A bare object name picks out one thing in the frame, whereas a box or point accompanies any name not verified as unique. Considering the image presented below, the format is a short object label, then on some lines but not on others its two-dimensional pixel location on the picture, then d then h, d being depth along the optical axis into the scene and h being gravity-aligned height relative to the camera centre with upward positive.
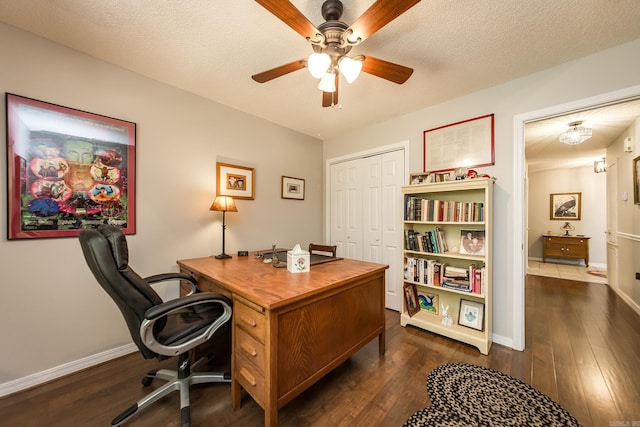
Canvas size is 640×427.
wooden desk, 1.19 -0.63
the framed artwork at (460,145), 2.31 +0.74
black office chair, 1.12 -0.57
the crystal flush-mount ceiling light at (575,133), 3.02 +1.08
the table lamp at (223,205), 2.32 +0.09
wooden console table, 5.38 -0.72
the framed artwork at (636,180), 2.83 +0.45
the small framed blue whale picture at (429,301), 2.59 -0.96
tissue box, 1.69 -0.34
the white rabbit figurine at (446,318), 2.34 -1.03
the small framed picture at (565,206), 5.64 +0.26
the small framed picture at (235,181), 2.59 +0.39
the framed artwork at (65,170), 1.60 +0.33
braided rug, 1.32 -1.15
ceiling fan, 1.09 +0.96
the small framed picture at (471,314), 2.18 -0.94
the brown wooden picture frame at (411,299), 2.55 -0.92
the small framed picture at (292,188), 3.24 +0.38
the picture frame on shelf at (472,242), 2.22 -0.25
